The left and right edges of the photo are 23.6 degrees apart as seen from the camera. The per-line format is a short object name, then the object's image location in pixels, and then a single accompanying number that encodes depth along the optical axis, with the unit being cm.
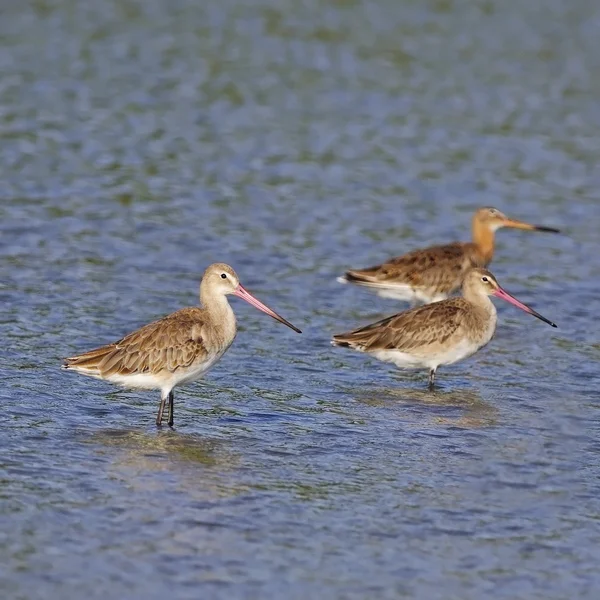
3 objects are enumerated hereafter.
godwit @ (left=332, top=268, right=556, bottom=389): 1096
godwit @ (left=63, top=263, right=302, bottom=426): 947
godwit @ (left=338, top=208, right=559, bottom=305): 1303
